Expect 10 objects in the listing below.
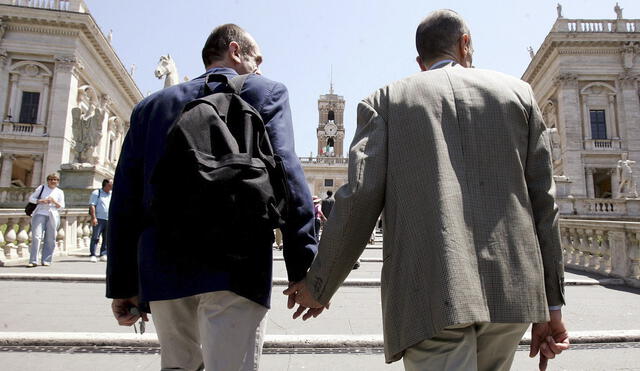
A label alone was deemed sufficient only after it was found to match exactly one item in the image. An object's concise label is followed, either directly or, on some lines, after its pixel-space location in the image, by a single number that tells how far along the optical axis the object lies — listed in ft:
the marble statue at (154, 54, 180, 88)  30.50
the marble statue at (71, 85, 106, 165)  42.57
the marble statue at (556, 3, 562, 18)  107.45
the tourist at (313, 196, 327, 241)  41.57
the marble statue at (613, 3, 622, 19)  108.93
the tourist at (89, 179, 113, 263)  30.78
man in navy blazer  5.21
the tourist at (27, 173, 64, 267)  26.89
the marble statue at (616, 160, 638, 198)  71.82
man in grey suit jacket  4.88
